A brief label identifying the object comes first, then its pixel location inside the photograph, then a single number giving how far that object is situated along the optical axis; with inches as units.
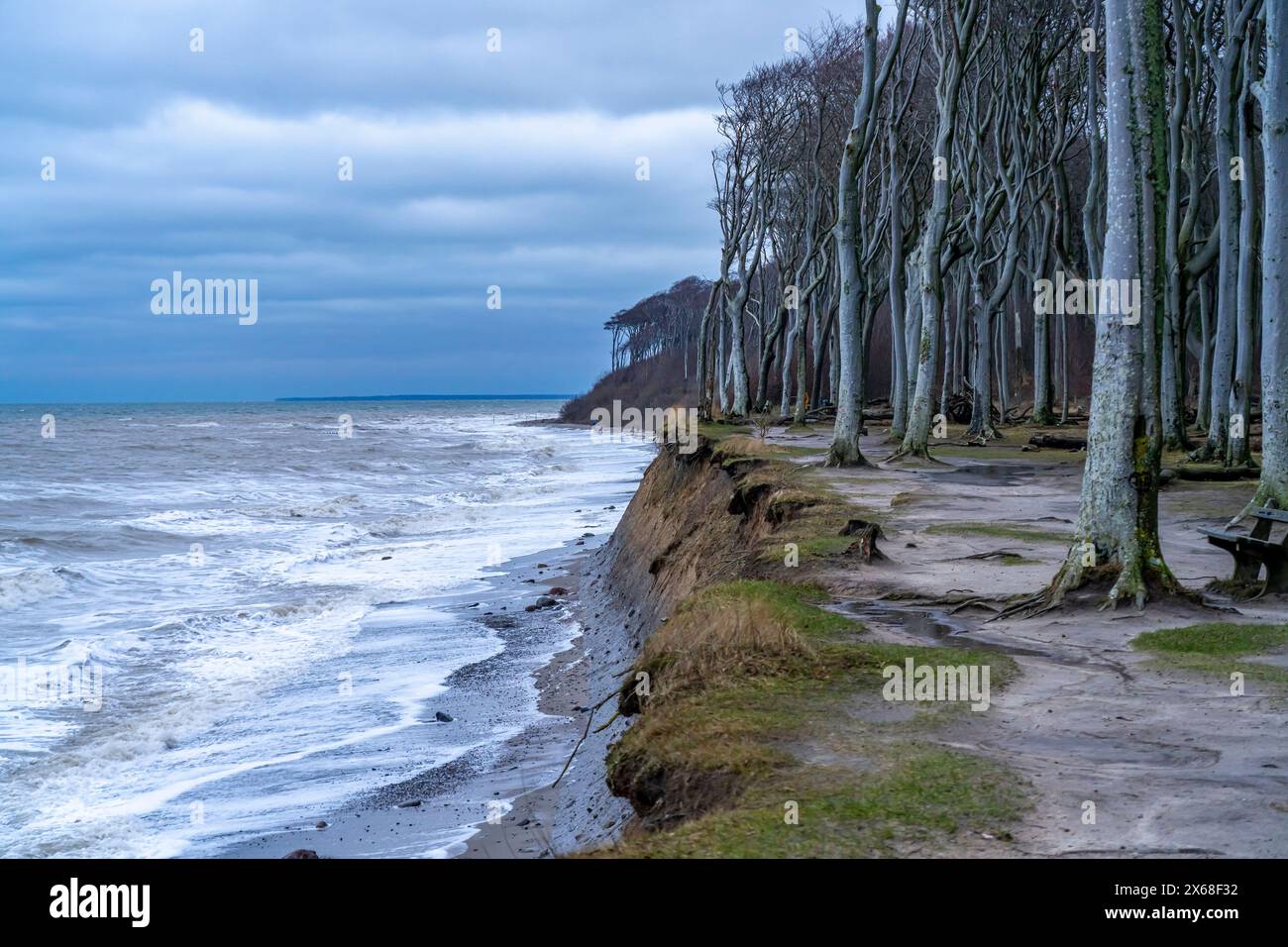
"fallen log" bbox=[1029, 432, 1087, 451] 1051.3
